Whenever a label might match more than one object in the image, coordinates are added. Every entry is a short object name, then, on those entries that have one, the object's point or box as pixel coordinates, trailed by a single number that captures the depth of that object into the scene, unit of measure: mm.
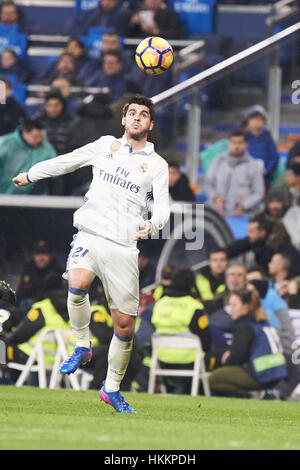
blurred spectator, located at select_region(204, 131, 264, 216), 13547
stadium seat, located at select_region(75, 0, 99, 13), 18441
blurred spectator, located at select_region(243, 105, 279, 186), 13641
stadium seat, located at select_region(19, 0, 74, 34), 18922
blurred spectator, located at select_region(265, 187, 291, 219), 13398
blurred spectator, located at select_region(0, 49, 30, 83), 16562
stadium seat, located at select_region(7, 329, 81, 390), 12461
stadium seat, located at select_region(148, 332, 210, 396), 12477
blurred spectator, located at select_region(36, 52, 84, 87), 15789
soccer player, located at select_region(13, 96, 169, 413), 8438
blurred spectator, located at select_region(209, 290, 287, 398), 12469
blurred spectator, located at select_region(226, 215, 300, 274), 13227
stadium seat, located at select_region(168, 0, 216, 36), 17281
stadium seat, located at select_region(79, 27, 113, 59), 16995
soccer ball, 9875
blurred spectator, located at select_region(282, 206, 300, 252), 13312
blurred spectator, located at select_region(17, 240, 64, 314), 13258
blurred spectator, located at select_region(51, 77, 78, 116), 14188
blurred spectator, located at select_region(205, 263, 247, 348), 12930
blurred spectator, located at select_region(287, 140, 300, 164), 13758
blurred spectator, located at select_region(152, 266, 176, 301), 12945
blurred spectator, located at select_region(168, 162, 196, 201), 13242
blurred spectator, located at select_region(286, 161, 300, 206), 13453
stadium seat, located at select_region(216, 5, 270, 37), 14820
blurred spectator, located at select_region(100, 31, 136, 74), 15623
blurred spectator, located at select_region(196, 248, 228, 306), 13234
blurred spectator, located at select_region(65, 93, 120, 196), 13258
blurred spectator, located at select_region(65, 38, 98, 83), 15883
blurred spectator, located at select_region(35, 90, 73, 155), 13484
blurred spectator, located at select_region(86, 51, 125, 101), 15344
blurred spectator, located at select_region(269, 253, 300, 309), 13078
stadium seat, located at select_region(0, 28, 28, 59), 17594
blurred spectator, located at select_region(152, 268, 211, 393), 12578
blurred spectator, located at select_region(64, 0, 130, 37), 17344
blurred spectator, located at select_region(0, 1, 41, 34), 17781
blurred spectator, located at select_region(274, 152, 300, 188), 13586
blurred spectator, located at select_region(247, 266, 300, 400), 12695
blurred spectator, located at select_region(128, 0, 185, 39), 16688
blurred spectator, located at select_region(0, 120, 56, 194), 13164
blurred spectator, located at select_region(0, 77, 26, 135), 13625
